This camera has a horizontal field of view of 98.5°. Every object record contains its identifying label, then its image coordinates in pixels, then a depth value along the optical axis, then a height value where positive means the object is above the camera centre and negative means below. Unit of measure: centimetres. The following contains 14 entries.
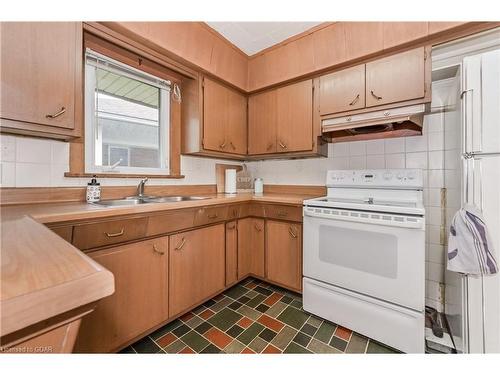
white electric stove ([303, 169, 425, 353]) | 130 -49
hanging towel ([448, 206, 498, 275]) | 111 -31
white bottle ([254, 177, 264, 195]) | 259 +2
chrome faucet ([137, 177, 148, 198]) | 179 -2
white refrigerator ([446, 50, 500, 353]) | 113 +7
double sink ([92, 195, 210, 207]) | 154 -10
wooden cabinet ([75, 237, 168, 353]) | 117 -68
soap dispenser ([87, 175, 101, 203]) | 148 -3
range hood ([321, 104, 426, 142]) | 158 +52
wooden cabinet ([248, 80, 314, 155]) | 209 +71
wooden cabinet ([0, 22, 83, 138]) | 105 +57
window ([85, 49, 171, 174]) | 162 +59
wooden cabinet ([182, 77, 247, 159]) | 204 +69
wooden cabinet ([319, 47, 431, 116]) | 157 +83
